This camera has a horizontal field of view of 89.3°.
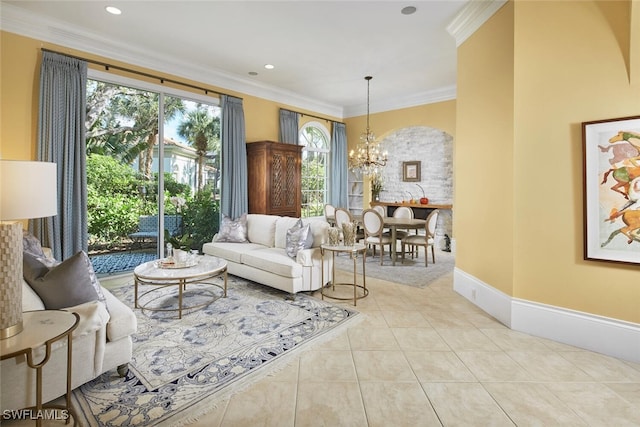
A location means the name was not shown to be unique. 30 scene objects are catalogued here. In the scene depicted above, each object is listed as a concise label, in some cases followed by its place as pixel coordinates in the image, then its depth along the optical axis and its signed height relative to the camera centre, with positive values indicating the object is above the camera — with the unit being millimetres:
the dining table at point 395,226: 5625 -229
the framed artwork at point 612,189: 2520 +185
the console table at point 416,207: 7520 +133
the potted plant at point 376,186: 8508 +711
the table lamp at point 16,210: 1600 +20
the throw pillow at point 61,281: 2066 -441
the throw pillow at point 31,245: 2632 -267
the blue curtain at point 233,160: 5715 +961
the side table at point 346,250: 3775 -445
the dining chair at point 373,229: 5746 -286
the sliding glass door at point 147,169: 4586 +686
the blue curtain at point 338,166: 8070 +1183
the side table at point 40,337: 1470 -599
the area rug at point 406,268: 4820 -935
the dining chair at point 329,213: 6891 -1
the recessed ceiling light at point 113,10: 3614 +2302
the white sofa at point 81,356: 1738 -867
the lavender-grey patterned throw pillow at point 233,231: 5020 -280
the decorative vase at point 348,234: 3949 -258
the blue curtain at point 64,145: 3875 +848
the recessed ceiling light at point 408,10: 3609 +2297
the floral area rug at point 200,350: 1944 -1114
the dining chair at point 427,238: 5613 -439
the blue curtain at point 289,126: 6719 +1839
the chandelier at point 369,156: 6488 +1147
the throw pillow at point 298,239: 3979 -326
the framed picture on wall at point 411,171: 8195 +1068
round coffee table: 3223 -614
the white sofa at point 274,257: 3836 -570
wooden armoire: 5922 +669
